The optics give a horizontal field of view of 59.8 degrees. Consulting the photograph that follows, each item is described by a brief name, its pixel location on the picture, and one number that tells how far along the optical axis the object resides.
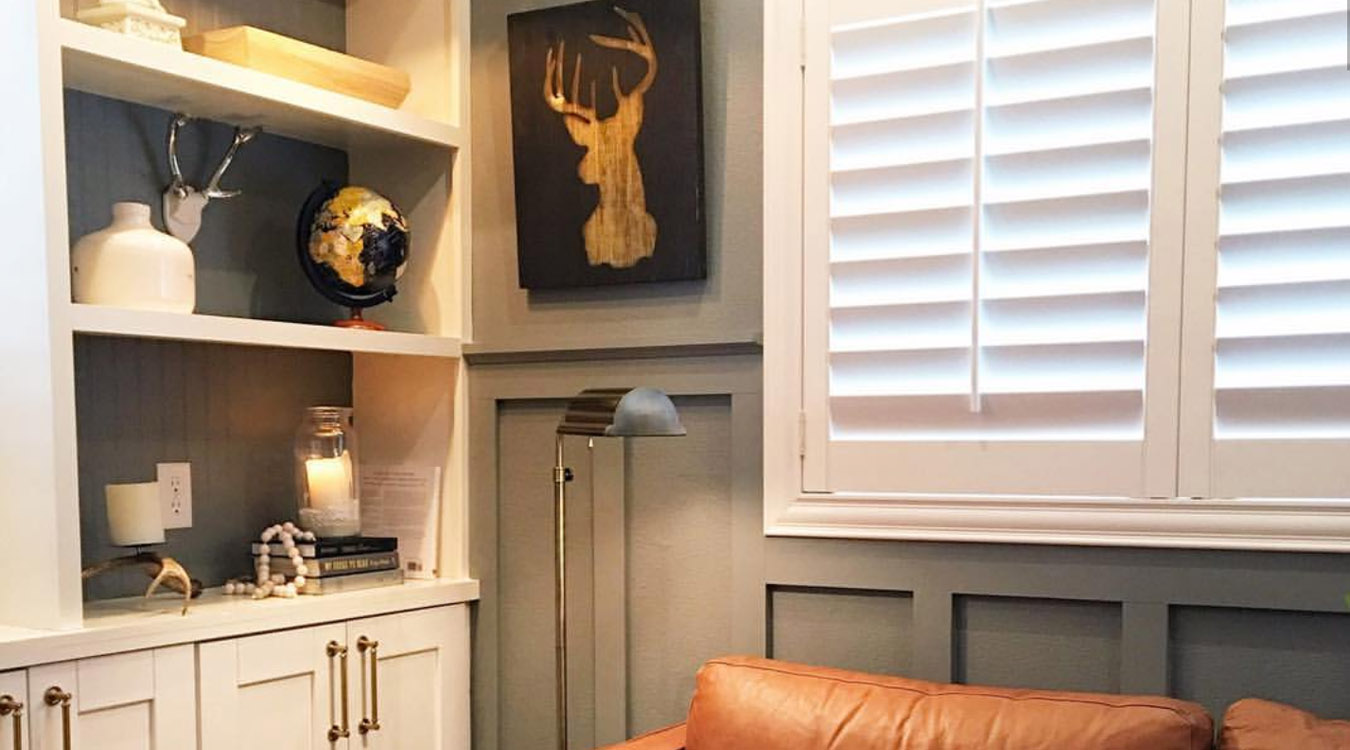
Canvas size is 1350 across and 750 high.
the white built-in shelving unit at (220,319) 1.95
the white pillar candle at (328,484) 2.55
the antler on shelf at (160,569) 2.15
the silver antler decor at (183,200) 2.40
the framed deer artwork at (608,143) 2.46
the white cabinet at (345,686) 2.18
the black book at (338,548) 2.45
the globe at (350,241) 2.54
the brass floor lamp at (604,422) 2.06
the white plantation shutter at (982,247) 2.08
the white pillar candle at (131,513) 2.17
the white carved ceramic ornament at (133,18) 2.11
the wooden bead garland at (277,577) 2.38
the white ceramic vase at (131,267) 2.12
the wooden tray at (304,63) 2.31
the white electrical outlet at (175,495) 2.41
